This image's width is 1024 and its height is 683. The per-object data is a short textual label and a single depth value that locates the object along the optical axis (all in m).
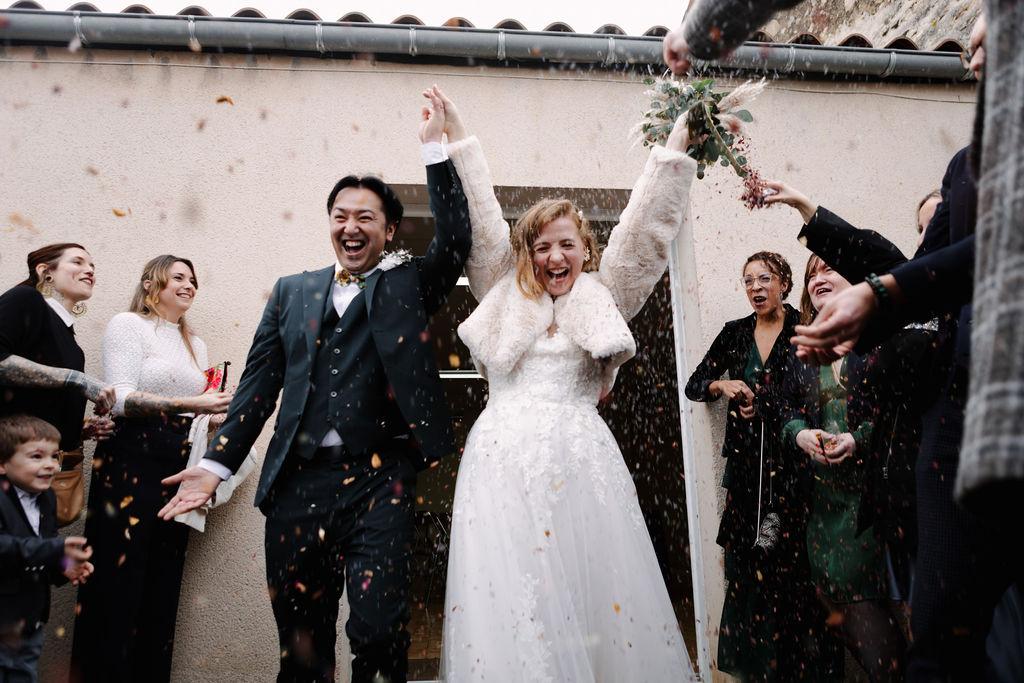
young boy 3.17
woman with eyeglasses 3.95
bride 2.71
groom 2.82
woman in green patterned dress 3.52
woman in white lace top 3.88
